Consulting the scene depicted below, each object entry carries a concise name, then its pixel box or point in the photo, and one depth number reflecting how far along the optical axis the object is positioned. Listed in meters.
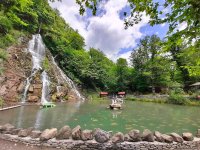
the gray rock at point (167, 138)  4.12
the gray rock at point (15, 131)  4.31
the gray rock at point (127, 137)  4.11
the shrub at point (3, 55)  10.93
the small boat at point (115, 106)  10.92
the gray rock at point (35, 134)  4.13
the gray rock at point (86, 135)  4.04
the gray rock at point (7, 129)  4.33
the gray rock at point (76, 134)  4.06
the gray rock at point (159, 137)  4.15
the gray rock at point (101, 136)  4.01
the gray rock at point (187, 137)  4.29
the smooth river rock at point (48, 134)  4.02
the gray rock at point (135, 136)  4.09
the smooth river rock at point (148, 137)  4.11
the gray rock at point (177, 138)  4.18
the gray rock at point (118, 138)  4.02
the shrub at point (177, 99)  15.58
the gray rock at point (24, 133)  4.16
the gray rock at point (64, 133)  4.09
